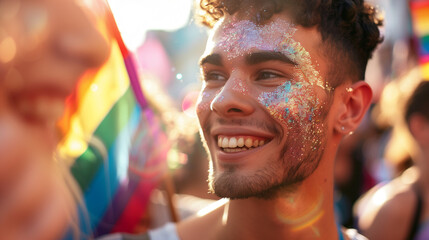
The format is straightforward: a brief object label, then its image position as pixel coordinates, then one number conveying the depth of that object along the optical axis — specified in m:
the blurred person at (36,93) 0.69
